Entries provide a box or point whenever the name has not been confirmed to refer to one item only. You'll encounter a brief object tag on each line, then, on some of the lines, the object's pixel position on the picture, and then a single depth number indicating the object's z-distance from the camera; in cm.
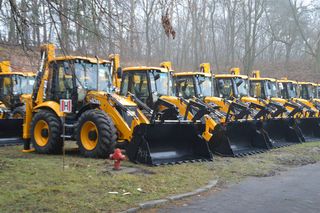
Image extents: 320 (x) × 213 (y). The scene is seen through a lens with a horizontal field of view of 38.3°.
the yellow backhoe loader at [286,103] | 1855
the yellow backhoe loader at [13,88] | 1908
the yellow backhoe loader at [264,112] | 1667
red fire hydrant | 1023
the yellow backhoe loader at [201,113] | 1402
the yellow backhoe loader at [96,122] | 1179
